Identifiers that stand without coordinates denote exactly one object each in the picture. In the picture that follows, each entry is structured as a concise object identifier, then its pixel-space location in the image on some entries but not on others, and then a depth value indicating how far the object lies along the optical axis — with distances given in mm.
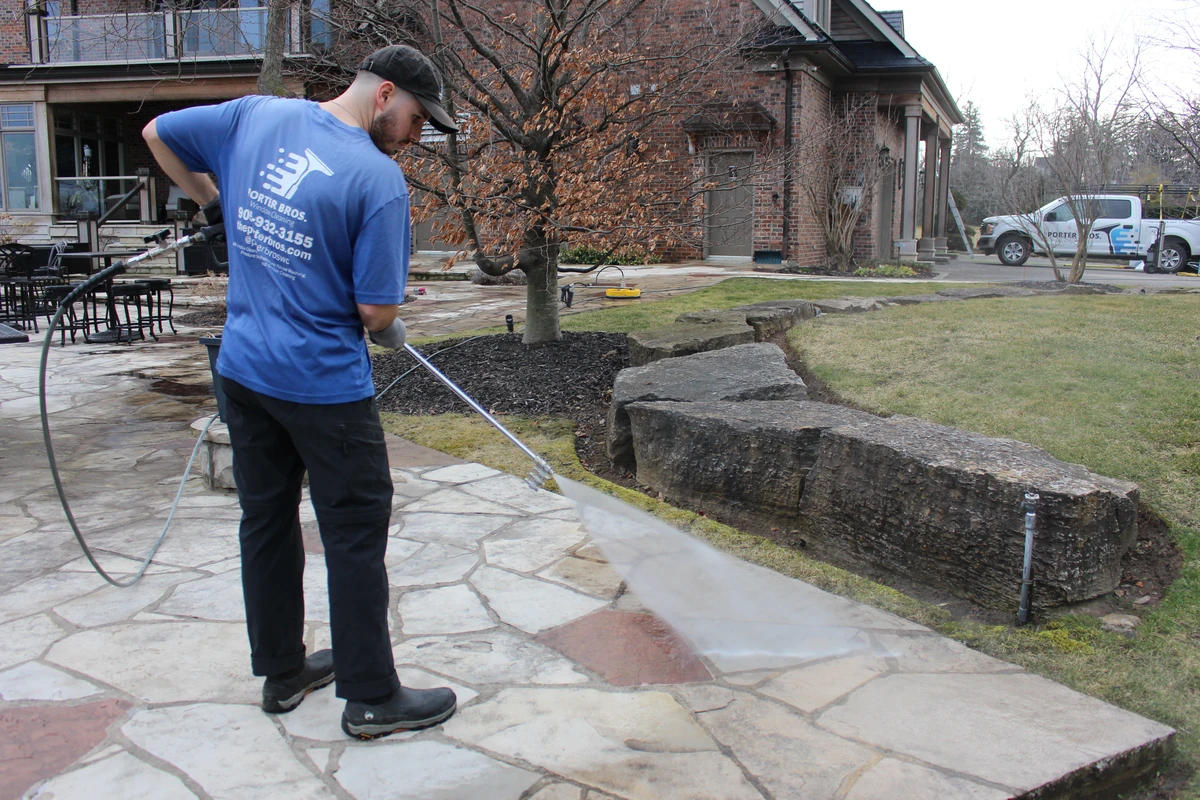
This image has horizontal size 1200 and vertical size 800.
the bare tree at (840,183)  17266
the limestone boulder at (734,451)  4012
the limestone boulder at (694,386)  4906
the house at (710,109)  17078
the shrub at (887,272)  16438
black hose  2604
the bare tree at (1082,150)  13406
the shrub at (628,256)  7181
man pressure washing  2254
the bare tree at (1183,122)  10086
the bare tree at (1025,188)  14336
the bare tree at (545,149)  6473
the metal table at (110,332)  10117
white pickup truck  22047
